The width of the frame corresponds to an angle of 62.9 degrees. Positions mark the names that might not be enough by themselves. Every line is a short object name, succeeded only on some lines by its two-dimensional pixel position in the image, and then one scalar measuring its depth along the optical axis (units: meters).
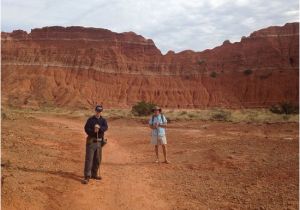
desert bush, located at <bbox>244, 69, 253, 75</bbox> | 47.72
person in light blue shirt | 6.90
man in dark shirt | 5.19
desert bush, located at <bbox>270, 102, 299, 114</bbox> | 23.62
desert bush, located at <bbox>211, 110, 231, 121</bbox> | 18.92
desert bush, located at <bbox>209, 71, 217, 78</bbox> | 49.29
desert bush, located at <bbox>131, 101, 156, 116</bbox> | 24.73
